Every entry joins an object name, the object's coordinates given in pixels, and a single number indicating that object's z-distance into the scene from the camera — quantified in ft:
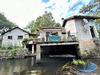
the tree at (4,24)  58.95
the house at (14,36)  44.63
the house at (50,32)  34.64
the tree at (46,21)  62.10
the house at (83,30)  25.62
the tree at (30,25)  93.02
